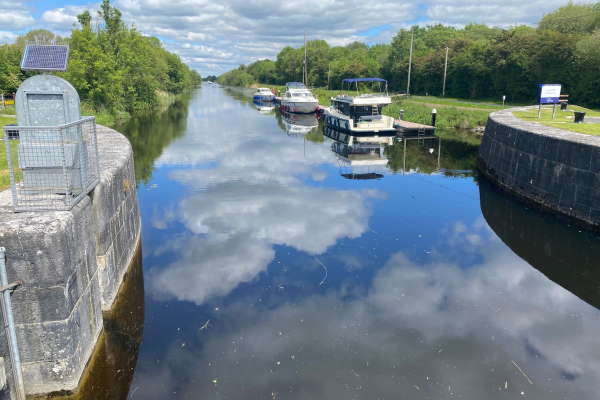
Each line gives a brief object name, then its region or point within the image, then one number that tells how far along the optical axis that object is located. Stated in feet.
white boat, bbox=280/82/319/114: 171.73
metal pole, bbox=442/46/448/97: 198.70
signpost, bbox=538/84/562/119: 73.97
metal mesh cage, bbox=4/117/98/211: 23.04
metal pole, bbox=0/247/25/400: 19.43
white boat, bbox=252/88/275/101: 254.88
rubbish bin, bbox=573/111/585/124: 69.97
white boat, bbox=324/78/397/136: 113.80
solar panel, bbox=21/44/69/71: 24.86
